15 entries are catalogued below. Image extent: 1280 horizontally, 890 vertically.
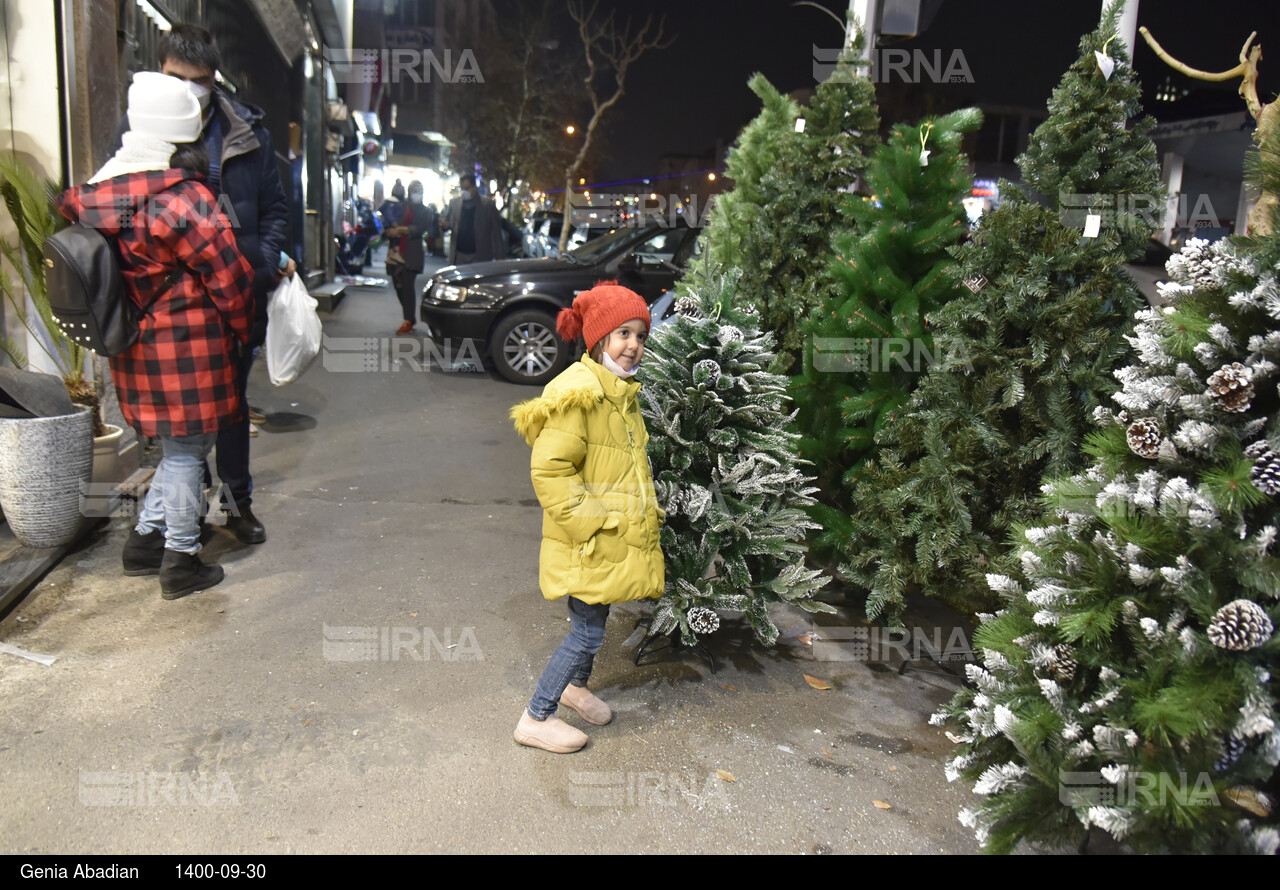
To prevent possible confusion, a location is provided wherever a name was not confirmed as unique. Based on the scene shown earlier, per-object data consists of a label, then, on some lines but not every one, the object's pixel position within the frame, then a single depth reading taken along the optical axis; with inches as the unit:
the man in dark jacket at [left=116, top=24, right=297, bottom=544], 162.9
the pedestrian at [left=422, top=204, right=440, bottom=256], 486.9
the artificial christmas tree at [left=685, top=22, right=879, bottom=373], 206.1
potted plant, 169.9
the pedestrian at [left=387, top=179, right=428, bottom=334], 478.3
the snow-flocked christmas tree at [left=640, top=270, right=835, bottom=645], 146.3
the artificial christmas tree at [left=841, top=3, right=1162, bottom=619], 136.0
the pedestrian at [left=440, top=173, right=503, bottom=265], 496.7
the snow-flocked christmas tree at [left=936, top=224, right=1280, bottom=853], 83.0
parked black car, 385.1
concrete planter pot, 168.7
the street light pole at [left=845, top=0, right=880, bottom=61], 272.7
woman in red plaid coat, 151.9
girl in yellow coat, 115.6
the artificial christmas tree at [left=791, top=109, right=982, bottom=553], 168.2
